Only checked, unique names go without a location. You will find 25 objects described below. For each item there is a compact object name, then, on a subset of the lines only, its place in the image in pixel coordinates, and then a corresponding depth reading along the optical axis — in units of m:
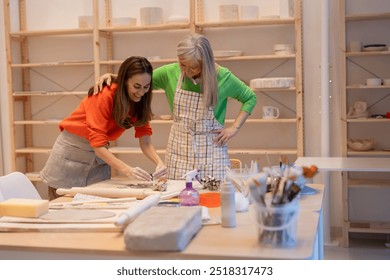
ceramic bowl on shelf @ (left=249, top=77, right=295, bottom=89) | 4.21
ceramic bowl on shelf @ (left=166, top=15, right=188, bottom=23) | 4.51
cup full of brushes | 1.59
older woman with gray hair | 2.93
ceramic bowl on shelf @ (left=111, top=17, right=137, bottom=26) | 4.61
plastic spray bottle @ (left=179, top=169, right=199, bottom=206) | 2.17
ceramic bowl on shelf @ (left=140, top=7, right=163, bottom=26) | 4.55
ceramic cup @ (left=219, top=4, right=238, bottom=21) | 4.41
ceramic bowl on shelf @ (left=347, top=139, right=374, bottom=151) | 4.22
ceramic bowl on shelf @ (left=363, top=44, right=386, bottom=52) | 4.11
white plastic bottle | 1.85
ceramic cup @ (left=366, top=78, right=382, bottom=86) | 4.09
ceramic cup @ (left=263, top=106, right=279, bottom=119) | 4.39
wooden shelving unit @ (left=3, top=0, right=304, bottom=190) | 4.40
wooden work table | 1.57
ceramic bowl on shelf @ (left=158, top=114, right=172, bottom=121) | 4.58
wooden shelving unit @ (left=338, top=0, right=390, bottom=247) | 4.17
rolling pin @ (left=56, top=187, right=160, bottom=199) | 2.36
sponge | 1.96
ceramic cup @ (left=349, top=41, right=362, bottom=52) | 4.18
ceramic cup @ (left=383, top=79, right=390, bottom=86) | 4.08
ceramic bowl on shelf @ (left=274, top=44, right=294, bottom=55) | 4.31
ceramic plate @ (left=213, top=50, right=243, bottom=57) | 4.38
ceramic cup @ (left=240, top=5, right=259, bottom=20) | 4.38
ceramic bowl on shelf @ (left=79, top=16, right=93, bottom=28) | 4.77
